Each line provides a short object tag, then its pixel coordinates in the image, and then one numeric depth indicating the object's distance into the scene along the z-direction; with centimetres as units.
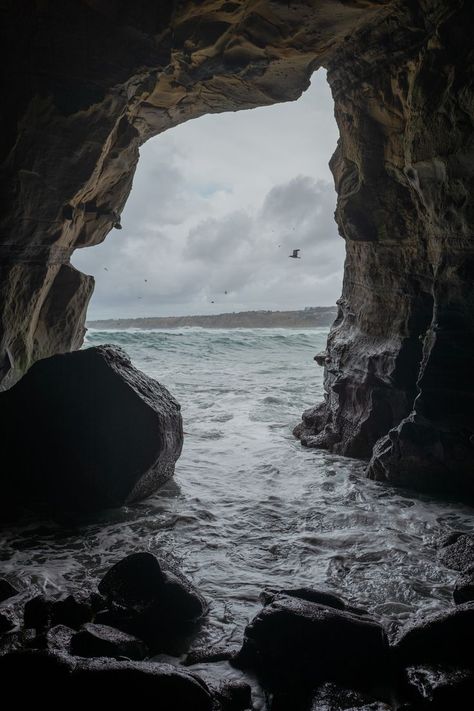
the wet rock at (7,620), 312
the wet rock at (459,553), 425
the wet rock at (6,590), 357
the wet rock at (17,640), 286
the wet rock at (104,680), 243
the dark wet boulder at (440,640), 289
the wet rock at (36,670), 243
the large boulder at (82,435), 563
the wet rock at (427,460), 618
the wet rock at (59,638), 285
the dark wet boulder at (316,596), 342
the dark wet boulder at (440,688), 252
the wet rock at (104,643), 288
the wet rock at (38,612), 319
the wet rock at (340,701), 256
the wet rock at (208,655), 308
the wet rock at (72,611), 324
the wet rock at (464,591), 354
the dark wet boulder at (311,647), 287
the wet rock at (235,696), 263
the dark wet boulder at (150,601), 332
